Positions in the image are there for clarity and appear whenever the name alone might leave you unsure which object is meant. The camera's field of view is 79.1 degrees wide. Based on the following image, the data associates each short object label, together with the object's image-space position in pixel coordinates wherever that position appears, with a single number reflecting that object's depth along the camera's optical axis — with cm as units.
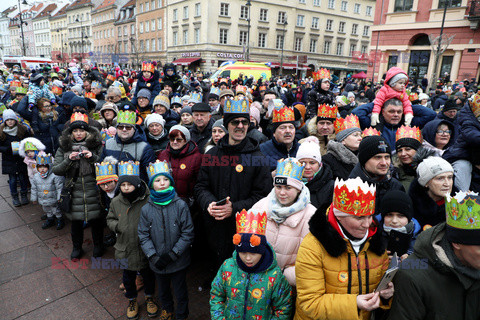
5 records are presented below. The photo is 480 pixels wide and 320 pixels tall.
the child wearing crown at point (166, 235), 303
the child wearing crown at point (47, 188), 498
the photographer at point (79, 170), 407
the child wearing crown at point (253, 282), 225
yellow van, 1797
